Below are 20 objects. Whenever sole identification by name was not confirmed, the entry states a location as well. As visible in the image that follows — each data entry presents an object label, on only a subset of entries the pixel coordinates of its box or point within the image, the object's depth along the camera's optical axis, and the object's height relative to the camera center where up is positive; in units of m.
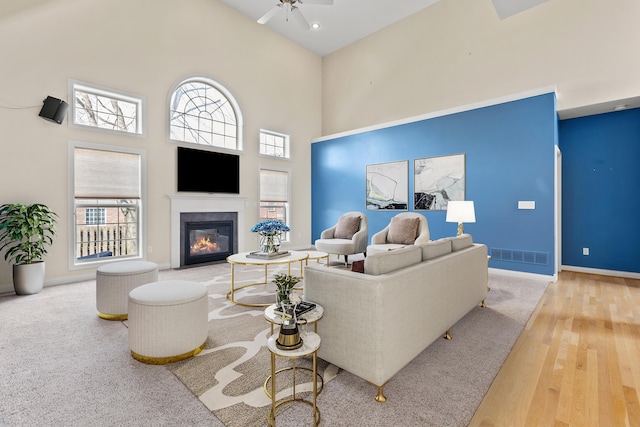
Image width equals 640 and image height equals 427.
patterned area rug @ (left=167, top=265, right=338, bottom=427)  1.55 -1.03
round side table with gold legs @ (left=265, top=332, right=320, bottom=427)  1.37 -0.67
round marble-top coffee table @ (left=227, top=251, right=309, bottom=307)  3.26 -0.54
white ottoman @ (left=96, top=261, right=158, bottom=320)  2.73 -0.69
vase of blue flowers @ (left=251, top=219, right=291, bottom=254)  3.61 -0.24
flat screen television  5.27 +0.86
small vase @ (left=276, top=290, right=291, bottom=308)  1.57 -0.46
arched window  5.37 +2.00
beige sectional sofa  1.61 -0.60
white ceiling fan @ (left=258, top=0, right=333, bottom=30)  4.43 +3.32
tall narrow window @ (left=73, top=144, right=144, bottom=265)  4.27 +0.21
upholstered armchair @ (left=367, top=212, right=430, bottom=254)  4.72 -0.35
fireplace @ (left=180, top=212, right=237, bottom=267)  5.28 -0.41
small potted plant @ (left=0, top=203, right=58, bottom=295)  3.45 -0.30
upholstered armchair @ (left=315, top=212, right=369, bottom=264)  5.05 -0.45
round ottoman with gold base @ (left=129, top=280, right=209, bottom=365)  1.97 -0.77
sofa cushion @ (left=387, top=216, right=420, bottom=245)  4.88 -0.31
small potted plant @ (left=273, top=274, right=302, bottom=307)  1.58 -0.41
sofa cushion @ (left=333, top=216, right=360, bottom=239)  5.62 -0.27
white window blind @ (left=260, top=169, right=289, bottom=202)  6.66 +0.70
